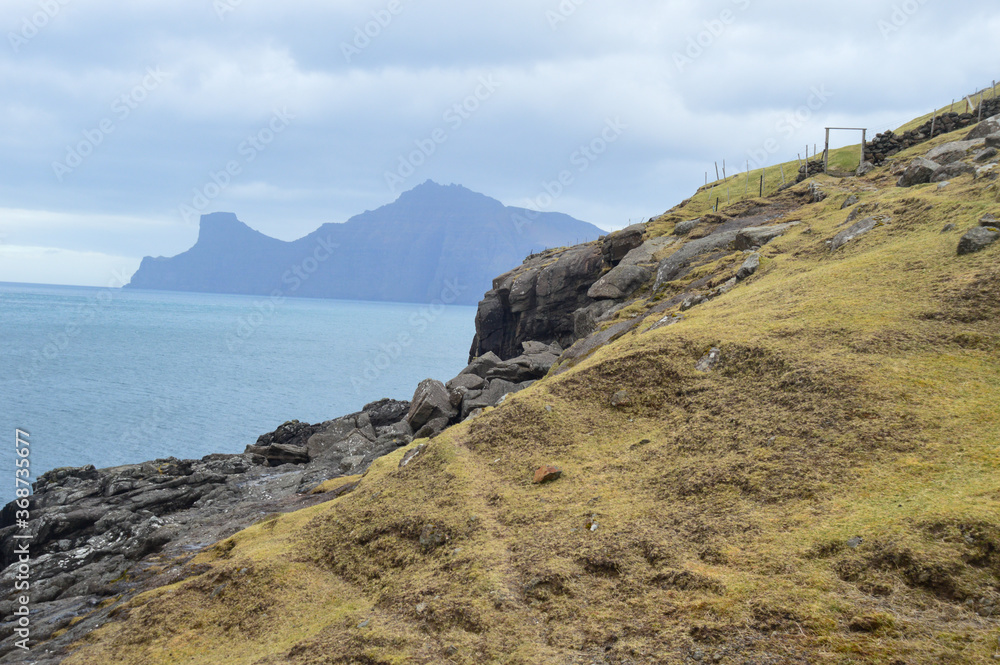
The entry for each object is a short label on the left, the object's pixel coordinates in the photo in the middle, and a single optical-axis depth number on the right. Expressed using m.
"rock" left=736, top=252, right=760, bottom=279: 29.39
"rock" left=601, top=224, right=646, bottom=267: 54.81
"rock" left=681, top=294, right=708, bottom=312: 29.27
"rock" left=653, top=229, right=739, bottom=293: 41.22
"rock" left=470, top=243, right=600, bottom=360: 65.00
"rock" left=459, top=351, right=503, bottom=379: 50.56
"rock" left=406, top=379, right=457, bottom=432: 42.61
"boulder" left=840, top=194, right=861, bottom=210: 34.84
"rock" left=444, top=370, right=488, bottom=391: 45.00
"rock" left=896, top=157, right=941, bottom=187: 32.44
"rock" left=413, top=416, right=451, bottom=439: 40.06
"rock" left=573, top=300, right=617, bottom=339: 45.44
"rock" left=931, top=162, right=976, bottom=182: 28.88
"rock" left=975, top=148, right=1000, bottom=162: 30.08
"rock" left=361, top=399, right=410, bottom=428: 55.64
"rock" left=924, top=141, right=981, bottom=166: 37.31
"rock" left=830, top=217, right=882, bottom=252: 26.50
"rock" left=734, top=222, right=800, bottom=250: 35.31
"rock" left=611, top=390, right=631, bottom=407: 18.77
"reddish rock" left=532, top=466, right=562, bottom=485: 16.22
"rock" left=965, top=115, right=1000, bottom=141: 39.95
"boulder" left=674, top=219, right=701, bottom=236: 49.91
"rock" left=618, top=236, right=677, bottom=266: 48.12
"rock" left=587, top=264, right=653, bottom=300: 46.47
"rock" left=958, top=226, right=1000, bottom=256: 19.28
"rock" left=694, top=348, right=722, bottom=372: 18.72
